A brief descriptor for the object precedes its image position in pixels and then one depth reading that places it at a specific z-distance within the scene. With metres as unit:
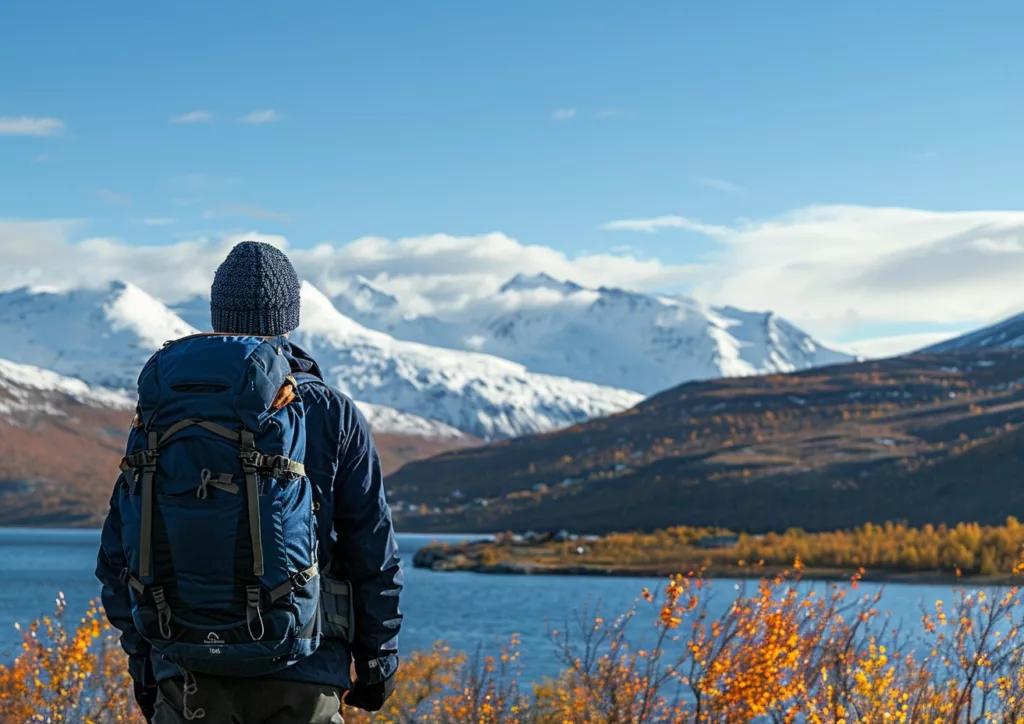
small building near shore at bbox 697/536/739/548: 134.75
